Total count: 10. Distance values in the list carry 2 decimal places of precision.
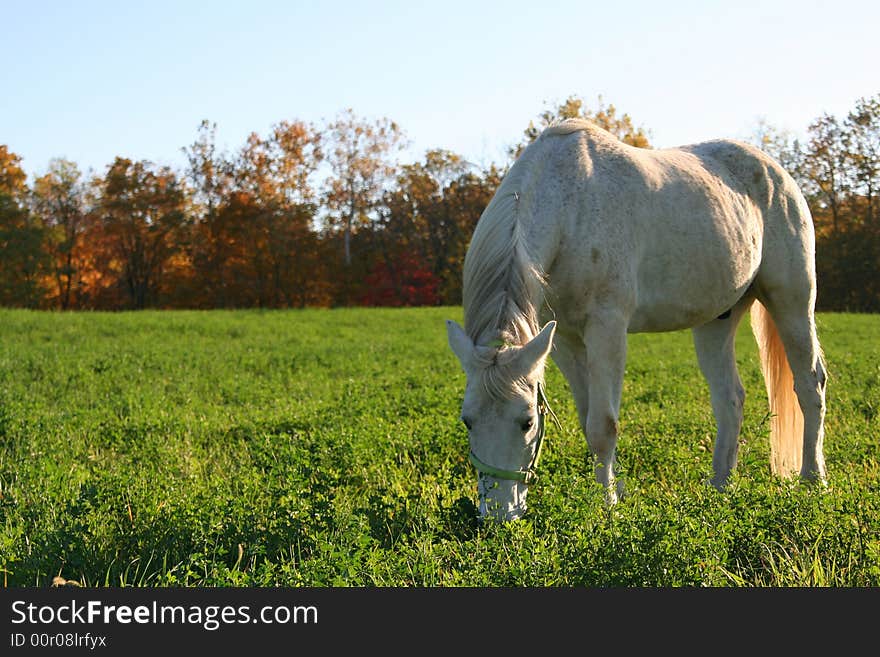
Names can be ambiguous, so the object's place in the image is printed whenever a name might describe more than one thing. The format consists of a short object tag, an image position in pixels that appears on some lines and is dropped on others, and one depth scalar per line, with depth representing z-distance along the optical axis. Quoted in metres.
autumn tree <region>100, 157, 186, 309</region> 42.53
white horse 3.95
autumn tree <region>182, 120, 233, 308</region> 41.25
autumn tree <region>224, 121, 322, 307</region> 40.56
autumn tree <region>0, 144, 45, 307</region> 40.03
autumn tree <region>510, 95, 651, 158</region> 39.12
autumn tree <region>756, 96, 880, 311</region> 34.12
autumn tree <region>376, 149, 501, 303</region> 43.50
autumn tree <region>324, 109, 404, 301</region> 42.38
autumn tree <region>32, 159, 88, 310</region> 41.78
